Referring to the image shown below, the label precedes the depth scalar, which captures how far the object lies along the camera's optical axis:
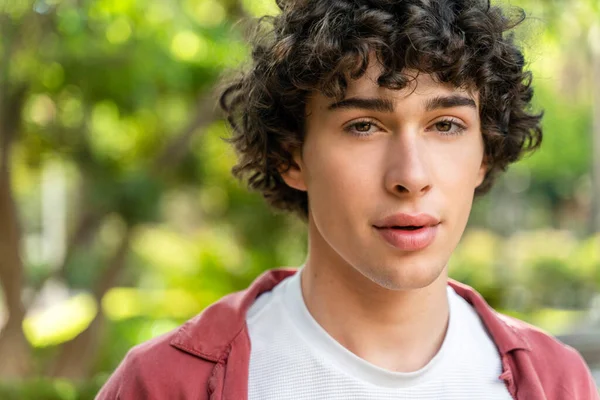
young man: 1.80
